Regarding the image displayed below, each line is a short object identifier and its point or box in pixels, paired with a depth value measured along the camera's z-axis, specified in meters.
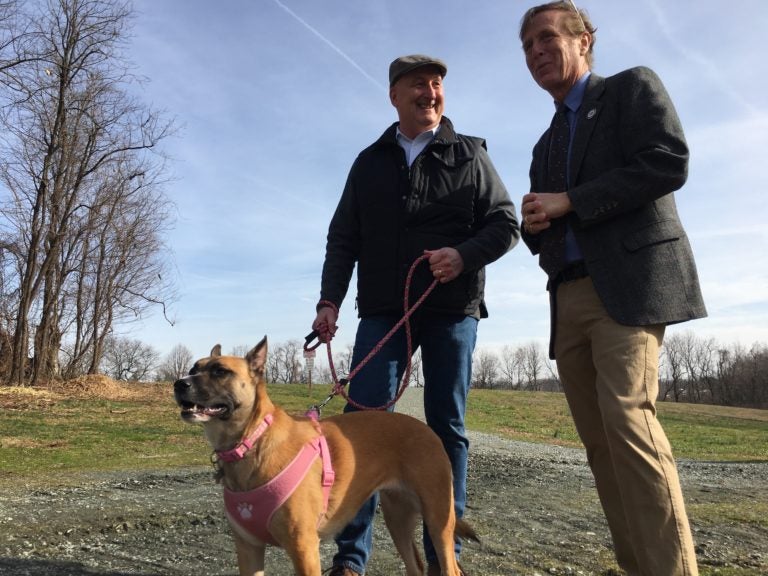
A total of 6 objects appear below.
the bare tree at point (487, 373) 106.25
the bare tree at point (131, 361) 75.12
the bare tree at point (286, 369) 84.45
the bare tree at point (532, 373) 115.38
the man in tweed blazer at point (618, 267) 2.90
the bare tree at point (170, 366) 86.34
